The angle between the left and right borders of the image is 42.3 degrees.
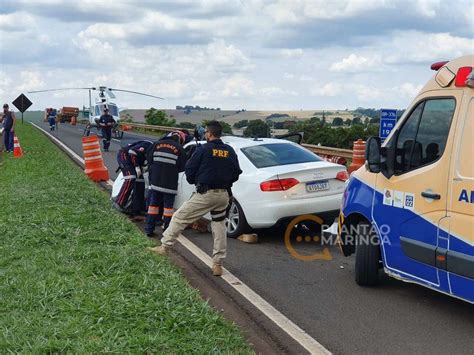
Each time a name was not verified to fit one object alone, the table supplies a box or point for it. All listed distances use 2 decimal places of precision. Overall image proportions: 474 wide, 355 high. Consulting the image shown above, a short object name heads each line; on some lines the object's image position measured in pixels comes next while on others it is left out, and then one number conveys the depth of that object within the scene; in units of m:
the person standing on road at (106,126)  25.34
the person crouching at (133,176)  9.61
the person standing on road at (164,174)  8.38
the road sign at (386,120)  16.22
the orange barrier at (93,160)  15.11
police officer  6.67
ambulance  4.98
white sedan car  8.23
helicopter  44.19
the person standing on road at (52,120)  53.33
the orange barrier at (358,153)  16.47
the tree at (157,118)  54.29
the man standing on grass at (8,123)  21.97
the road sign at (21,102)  34.52
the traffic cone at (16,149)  21.66
